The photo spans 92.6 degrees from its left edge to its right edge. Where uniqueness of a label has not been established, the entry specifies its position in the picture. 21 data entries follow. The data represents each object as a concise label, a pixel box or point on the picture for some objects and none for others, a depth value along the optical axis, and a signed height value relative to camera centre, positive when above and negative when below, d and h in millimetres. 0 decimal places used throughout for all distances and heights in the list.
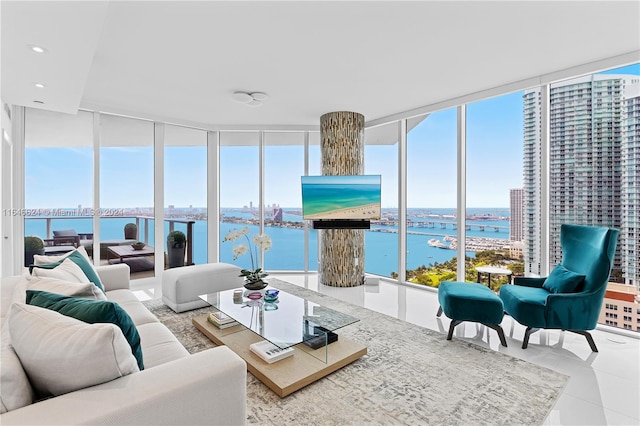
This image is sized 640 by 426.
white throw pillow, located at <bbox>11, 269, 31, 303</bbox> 1759 -469
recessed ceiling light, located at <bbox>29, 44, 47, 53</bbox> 2142 +1160
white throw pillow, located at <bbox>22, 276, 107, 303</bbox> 1594 -402
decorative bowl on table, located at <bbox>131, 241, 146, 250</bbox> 4853 -538
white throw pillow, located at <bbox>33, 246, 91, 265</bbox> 2388 -379
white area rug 1765 -1173
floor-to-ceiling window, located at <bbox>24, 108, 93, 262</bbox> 3980 +507
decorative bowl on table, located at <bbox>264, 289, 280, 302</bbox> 2838 -793
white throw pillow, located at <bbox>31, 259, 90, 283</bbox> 1899 -400
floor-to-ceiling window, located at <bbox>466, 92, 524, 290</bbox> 3752 +333
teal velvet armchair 2535 -721
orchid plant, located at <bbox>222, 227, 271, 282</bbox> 3031 -351
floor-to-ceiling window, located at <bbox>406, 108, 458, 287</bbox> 4324 +193
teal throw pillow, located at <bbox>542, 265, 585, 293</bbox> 2686 -632
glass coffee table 2061 -1032
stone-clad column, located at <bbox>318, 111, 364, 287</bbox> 4711 +645
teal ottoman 2645 -845
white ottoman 3369 -823
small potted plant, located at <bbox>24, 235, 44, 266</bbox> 3950 -471
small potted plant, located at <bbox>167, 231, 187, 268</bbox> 5219 -622
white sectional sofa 961 -645
